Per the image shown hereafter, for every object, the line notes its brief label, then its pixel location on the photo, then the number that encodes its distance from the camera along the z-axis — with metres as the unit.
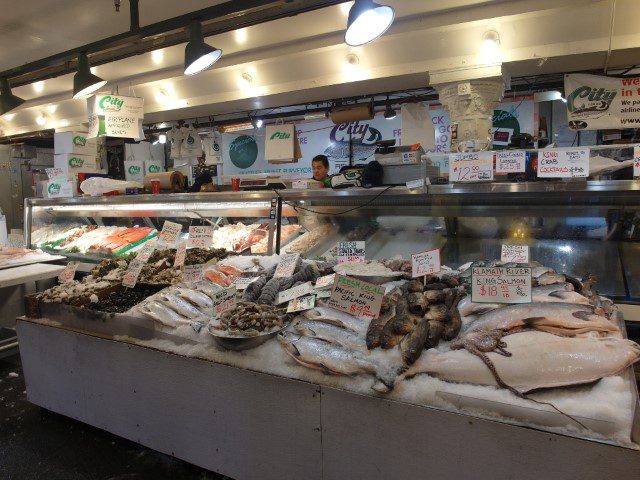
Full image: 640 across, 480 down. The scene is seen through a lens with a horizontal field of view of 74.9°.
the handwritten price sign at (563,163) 3.18
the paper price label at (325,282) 2.94
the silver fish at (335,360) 2.03
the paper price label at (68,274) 3.88
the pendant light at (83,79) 5.02
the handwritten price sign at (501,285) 2.29
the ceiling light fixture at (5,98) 6.21
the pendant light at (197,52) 4.16
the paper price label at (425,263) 2.69
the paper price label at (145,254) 4.00
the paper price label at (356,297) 2.35
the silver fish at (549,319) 2.05
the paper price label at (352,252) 3.63
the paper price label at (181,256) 3.87
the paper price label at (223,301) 2.71
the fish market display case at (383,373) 1.80
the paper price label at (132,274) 3.49
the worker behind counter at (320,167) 6.96
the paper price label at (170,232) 3.94
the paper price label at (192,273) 3.60
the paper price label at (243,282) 3.22
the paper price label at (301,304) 2.67
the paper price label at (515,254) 3.33
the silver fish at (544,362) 1.83
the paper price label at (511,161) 3.42
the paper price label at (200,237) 4.02
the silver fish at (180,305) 2.97
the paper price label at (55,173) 8.05
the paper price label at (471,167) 3.53
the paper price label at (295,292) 2.85
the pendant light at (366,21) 3.33
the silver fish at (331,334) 2.30
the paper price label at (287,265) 3.27
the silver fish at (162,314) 2.88
